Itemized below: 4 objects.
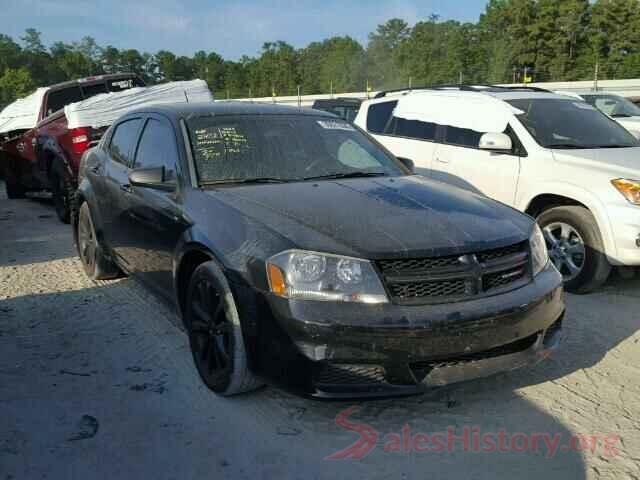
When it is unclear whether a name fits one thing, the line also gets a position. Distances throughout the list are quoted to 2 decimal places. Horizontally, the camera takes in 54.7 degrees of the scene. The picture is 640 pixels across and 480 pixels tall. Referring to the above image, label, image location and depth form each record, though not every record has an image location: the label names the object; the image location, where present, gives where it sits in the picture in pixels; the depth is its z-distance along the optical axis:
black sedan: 2.75
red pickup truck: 7.84
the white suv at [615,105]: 12.23
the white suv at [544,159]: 4.88
